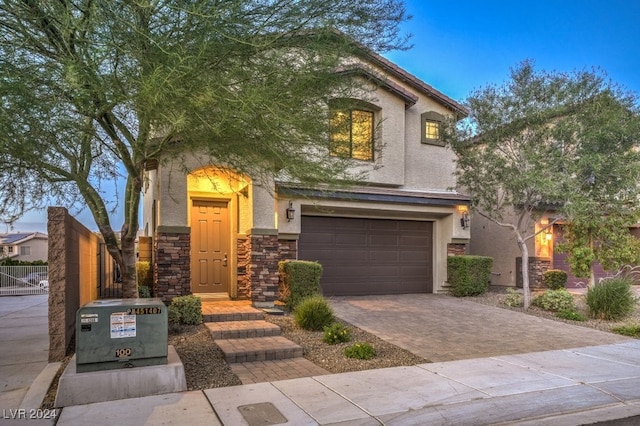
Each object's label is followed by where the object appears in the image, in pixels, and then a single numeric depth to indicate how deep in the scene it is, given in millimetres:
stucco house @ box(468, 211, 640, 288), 16297
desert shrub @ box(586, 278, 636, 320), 10773
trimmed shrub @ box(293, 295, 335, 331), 8906
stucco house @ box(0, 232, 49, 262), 42075
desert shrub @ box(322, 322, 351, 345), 7918
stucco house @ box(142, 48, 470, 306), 10305
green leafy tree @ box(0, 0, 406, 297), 5055
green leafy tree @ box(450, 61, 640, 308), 11055
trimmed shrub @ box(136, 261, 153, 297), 11524
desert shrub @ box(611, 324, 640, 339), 9219
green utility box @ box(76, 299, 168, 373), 5160
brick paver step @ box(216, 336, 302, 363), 6887
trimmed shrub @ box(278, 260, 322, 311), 10758
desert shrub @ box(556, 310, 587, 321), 10680
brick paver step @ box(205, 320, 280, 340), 8059
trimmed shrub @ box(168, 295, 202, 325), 8859
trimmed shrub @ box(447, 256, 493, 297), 13883
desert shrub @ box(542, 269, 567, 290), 15742
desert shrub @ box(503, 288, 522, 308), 12453
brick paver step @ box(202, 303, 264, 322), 9125
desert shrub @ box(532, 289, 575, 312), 11484
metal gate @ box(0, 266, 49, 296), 20562
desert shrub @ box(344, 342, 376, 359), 7027
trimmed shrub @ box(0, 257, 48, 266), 23141
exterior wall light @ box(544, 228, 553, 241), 16641
